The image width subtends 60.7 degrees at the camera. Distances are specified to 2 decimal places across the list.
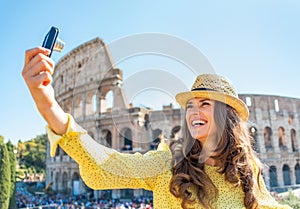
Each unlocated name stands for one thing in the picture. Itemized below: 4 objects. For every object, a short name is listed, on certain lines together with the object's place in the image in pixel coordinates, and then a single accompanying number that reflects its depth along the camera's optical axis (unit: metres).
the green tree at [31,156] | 39.53
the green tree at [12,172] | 15.02
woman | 1.07
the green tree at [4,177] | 13.62
